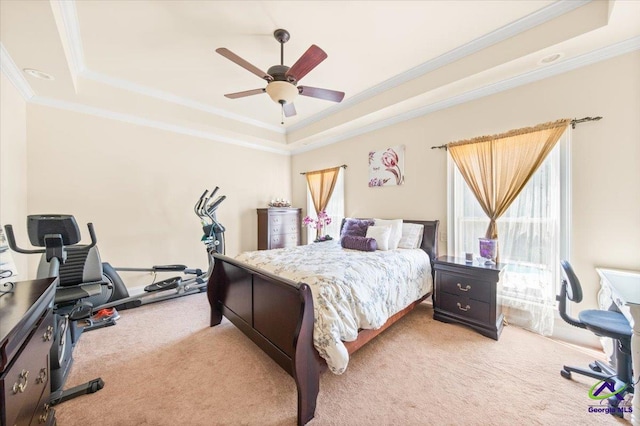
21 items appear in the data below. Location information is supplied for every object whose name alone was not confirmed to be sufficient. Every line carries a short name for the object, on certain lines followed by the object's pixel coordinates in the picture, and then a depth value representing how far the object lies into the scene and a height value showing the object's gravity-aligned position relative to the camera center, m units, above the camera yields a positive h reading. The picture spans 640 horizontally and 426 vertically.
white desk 1.39 -0.60
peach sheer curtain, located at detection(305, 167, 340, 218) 4.86 +0.56
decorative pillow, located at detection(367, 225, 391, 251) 3.23 -0.33
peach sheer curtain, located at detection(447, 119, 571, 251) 2.54 +0.58
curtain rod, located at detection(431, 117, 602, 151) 2.29 +0.87
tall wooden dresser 4.86 -0.33
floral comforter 1.64 -0.64
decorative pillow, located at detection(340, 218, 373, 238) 3.65 -0.26
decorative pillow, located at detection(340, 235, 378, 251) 3.17 -0.44
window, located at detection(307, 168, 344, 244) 4.78 +0.07
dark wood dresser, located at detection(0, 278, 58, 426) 0.83 -0.58
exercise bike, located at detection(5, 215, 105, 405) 1.76 -0.75
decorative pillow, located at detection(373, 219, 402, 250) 3.31 -0.29
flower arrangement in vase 4.77 -0.22
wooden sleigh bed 1.53 -0.89
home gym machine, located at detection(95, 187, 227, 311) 3.21 -0.98
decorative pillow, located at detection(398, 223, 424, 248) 3.32 -0.36
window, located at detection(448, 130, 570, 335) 2.49 -0.36
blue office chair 1.57 -0.84
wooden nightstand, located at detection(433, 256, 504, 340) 2.48 -0.94
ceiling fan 2.05 +1.29
